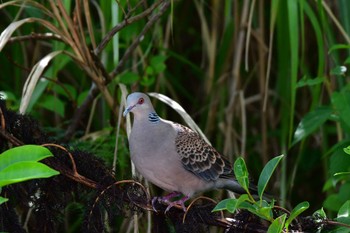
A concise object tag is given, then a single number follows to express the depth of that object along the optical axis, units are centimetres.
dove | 470
